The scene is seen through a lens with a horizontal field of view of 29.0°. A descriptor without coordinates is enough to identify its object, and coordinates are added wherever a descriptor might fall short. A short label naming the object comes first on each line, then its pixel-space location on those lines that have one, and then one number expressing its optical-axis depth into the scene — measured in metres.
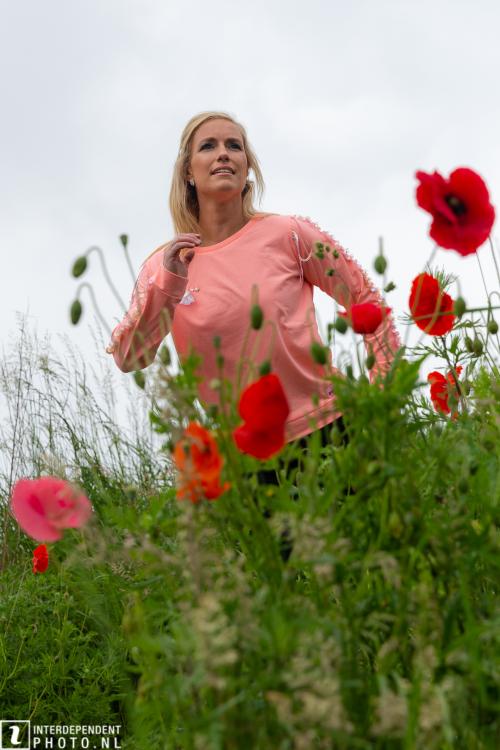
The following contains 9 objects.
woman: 2.67
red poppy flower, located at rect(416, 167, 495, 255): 1.40
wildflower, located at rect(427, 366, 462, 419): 2.21
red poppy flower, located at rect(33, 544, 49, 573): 2.23
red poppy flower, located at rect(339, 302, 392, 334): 1.47
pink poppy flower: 1.27
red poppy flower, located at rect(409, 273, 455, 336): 1.75
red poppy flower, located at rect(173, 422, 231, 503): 1.12
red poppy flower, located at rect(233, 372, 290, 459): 1.08
